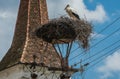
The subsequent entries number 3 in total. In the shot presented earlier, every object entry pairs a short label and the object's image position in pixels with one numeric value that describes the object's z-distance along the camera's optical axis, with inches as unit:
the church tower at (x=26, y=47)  1221.7
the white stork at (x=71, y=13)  884.6
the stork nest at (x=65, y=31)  804.0
